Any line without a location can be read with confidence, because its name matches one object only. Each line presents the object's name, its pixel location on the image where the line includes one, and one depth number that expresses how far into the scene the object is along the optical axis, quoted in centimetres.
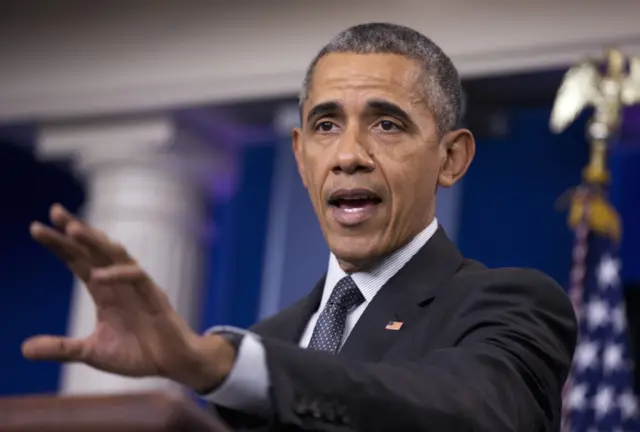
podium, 238
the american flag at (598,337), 1054
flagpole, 1086
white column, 1328
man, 276
